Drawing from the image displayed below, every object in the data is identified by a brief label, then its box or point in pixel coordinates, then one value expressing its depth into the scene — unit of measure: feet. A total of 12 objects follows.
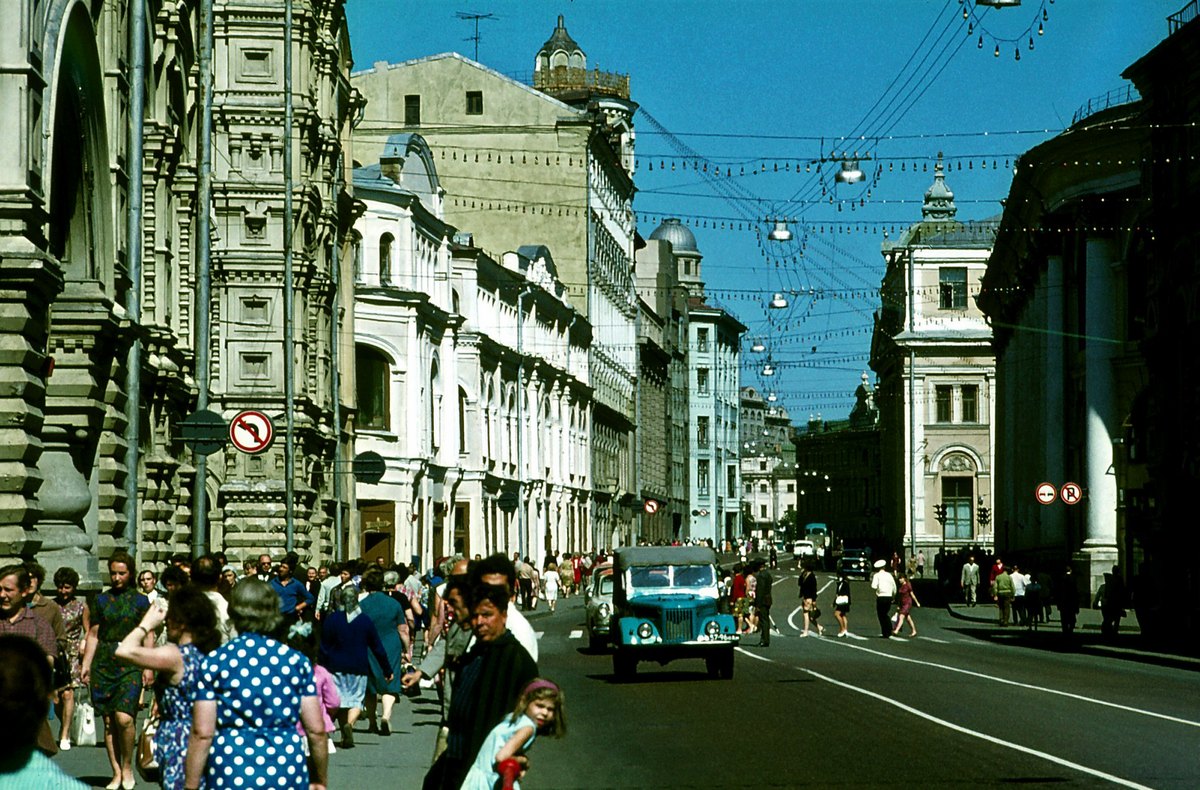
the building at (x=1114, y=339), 153.79
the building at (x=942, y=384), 390.21
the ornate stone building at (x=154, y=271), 75.10
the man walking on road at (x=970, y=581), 236.63
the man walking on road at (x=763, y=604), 146.30
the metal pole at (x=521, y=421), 251.03
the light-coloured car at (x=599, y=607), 135.33
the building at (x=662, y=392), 423.23
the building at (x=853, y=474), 581.94
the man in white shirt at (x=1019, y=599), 182.09
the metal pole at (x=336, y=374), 160.61
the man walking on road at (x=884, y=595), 160.76
